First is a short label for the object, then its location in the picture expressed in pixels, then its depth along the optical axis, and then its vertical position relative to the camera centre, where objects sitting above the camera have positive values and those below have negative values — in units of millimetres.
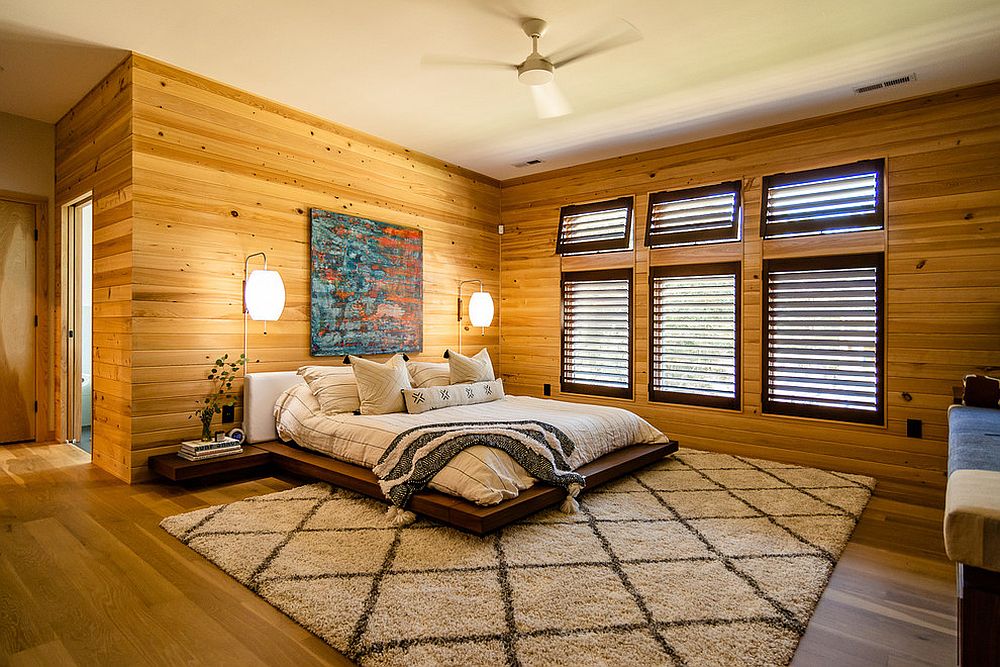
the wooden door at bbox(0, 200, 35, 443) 5016 +64
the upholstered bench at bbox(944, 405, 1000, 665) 1167 -503
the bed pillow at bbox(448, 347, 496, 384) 4930 -372
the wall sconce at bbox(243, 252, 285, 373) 4234 +255
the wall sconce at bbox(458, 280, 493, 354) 6180 +208
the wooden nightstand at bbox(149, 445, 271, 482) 3656 -934
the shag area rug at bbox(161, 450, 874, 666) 2010 -1127
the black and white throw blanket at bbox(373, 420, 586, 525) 3182 -746
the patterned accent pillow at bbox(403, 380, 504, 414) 4301 -555
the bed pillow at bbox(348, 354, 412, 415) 4172 -445
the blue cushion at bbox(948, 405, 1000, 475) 1836 -455
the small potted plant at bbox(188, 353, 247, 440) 4148 -434
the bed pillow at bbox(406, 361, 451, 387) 4797 -399
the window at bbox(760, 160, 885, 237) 4398 +1051
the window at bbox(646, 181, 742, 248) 5098 +1066
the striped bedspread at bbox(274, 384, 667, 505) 3078 -735
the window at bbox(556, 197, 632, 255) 5781 +1083
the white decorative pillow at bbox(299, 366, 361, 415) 4219 -466
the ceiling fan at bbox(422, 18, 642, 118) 3377 +1795
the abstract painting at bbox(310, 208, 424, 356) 4918 +395
